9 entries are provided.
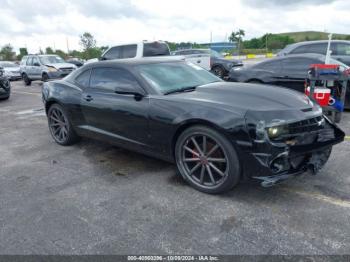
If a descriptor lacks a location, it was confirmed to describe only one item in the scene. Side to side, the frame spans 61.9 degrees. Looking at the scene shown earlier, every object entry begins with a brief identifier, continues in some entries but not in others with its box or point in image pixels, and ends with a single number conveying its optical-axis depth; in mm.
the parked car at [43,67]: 14203
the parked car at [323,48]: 9180
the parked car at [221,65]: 14867
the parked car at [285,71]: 6773
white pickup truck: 10802
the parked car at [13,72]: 18780
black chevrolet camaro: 2807
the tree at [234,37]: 71600
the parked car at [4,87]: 10384
